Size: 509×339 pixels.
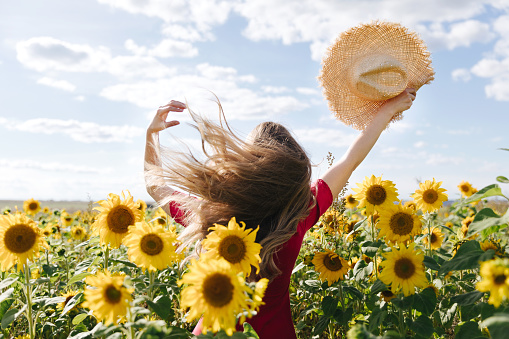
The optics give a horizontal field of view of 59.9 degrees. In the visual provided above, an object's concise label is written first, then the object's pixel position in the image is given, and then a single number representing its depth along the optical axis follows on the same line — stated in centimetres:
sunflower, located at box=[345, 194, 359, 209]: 514
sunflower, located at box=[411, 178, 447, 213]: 359
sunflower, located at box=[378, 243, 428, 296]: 234
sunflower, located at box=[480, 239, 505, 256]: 256
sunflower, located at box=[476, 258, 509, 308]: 141
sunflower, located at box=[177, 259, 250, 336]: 147
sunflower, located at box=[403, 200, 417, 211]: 416
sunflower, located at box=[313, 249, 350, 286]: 288
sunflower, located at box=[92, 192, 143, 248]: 257
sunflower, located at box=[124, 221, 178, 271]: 203
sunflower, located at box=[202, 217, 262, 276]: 175
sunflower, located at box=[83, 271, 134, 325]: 163
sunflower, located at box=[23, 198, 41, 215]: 725
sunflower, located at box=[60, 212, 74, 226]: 766
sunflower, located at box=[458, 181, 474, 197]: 585
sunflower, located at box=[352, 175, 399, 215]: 306
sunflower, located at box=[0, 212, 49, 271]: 245
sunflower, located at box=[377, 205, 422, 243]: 281
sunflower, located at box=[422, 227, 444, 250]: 403
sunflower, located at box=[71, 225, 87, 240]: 616
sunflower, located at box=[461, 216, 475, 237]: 441
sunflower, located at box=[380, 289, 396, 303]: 265
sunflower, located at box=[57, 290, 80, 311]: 326
